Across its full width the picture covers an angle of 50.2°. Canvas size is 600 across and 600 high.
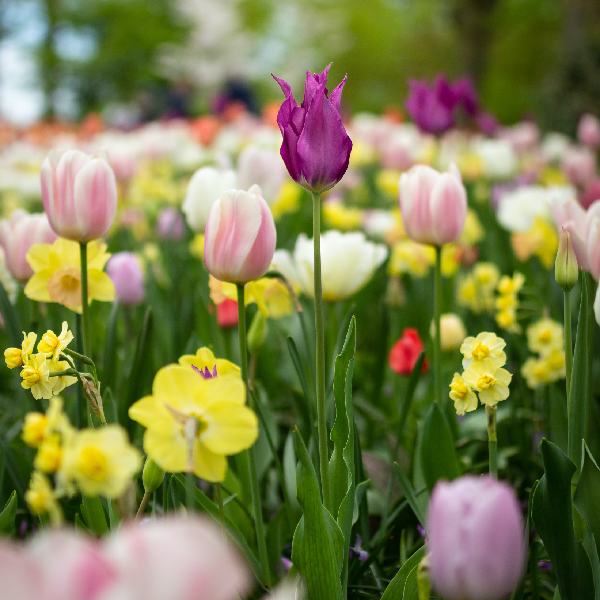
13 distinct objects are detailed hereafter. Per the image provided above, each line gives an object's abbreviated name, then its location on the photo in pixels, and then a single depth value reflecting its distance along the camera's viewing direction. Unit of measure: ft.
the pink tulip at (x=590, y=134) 11.74
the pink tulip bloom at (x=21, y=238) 3.51
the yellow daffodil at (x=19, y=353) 2.14
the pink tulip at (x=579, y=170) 9.55
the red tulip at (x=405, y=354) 4.06
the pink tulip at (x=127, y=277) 4.70
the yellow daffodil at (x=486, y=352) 2.39
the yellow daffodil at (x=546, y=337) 3.69
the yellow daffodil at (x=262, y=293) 2.93
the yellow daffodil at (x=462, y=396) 2.42
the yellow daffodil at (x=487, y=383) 2.31
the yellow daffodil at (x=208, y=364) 2.18
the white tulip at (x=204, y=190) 3.89
